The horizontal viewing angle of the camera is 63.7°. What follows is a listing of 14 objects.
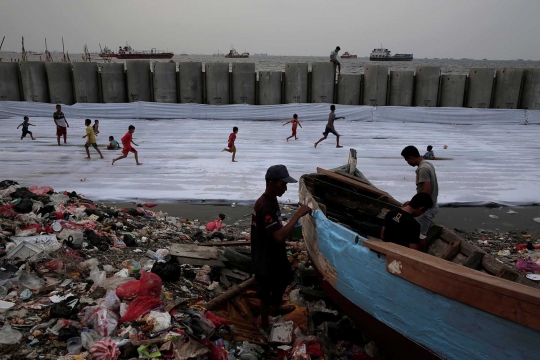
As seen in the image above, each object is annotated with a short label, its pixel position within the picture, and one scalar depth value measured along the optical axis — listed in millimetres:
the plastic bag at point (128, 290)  4348
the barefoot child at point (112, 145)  12992
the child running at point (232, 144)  11620
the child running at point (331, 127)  13471
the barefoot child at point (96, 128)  13676
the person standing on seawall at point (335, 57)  20062
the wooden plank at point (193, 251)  5438
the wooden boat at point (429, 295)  2941
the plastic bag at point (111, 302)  4133
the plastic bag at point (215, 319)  4184
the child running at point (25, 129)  13953
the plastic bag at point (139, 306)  4023
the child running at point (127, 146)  11055
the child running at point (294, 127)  14432
